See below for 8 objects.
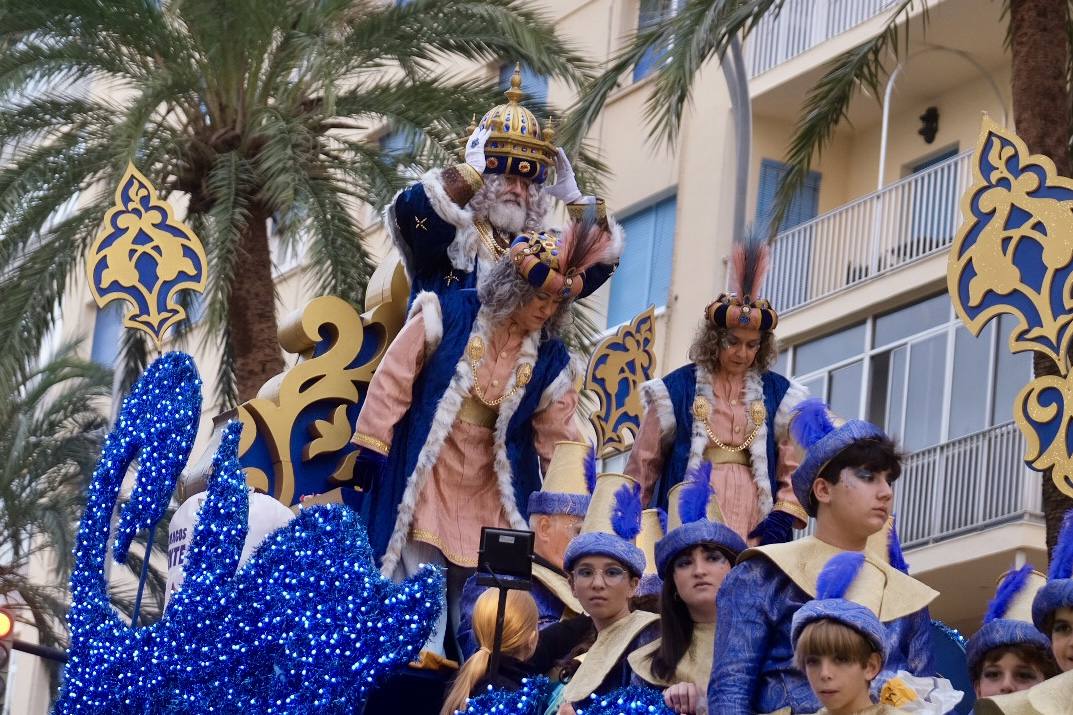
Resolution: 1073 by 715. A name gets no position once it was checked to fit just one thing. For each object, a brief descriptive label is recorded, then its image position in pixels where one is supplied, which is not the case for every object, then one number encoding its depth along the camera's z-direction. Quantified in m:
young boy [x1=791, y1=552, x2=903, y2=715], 8.79
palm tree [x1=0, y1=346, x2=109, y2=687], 32.72
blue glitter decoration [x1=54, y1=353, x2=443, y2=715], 11.26
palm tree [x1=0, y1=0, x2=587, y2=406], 22.50
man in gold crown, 14.56
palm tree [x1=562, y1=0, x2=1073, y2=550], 17.16
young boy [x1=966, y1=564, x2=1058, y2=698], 10.18
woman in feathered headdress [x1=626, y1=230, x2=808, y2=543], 13.74
